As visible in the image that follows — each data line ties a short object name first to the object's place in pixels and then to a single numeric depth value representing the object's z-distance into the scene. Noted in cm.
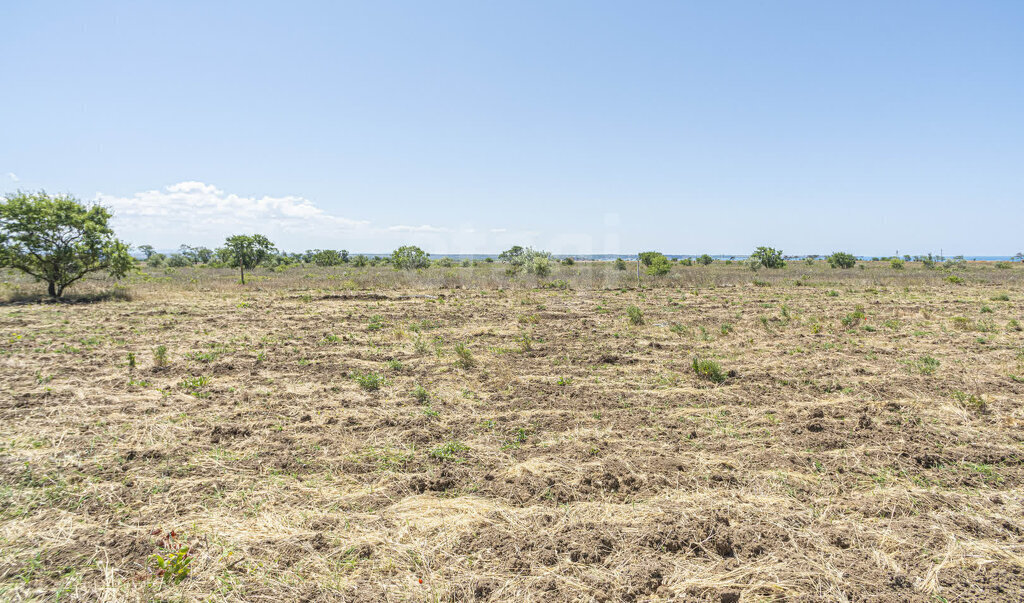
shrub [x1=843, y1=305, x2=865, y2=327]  1196
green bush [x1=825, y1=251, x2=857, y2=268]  5178
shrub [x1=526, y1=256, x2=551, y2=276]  3195
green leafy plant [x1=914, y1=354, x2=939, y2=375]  760
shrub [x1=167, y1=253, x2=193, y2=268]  5720
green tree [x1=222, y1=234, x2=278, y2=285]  3033
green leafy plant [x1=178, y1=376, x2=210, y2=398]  677
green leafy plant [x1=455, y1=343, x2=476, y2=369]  847
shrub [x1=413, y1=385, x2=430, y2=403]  658
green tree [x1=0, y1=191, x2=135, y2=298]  1828
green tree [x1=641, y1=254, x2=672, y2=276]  3256
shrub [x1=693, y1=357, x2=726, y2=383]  732
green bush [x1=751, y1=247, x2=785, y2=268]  4216
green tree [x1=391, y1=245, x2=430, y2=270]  3456
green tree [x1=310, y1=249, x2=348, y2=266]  5875
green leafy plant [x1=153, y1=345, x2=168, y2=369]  820
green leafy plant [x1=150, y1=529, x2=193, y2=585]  286
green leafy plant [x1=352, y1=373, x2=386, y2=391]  713
